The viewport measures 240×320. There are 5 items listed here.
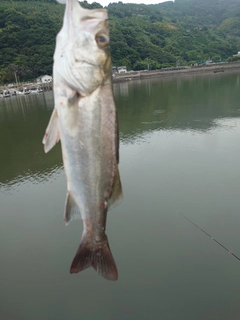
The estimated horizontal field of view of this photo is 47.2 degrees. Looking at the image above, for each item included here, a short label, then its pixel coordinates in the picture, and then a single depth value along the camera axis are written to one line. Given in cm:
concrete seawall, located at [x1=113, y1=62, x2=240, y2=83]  6206
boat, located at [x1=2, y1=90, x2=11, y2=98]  4631
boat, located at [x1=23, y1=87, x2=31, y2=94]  4862
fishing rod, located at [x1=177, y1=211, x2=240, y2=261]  563
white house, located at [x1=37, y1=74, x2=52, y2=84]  5625
